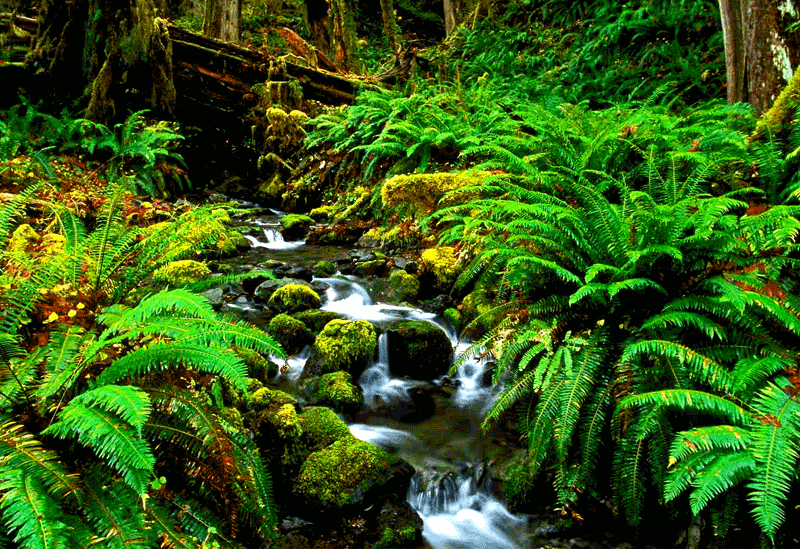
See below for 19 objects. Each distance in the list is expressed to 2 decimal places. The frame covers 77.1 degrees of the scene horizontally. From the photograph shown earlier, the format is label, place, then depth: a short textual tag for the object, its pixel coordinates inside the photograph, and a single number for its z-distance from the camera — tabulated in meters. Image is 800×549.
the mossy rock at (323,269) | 6.49
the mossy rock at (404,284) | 5.89
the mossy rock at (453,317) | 5.14
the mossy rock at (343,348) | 4.54
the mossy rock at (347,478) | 3.26
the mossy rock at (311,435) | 3.46
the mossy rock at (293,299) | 5.49
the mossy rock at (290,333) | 4.89
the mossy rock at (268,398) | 3.83
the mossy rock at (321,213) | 9.12
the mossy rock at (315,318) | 5.08
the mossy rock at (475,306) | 4.85
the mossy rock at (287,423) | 3.56
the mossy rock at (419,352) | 4.74
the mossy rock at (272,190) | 10.30
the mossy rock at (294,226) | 8.30
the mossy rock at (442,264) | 5.81
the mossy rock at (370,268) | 6.55
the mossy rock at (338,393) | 4.23
